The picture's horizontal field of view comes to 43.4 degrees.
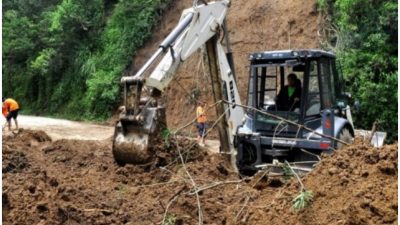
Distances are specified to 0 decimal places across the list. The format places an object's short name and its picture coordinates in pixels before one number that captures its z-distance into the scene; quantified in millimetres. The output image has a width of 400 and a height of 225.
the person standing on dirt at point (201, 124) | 13073
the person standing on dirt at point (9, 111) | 16250
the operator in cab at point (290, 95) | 7613
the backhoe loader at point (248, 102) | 7047
